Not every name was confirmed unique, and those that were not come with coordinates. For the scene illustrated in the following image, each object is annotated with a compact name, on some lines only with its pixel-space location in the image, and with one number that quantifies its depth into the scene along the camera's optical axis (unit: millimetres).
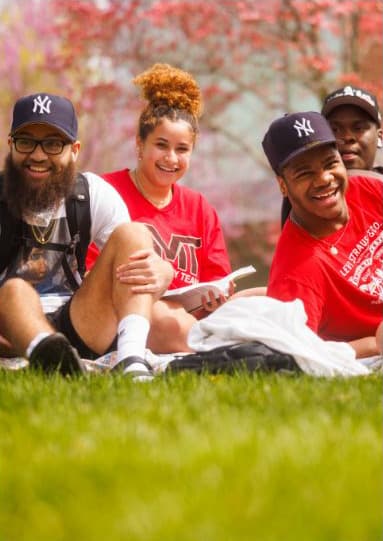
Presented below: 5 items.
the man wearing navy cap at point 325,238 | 9473
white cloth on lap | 8438
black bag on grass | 8446
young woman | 11379
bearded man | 9273
